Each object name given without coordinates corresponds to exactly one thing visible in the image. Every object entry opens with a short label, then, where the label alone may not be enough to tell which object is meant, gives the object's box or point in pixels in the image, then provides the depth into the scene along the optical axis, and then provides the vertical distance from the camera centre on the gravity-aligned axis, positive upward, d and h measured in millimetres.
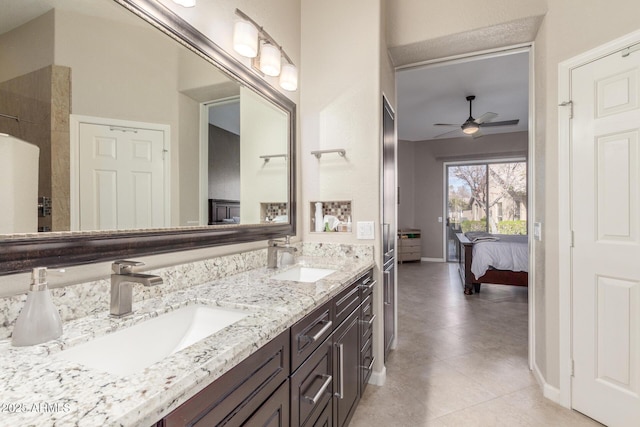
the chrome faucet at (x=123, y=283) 959 -214
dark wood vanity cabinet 727 -531
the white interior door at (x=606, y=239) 1693 -148
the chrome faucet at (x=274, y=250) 1924 -226
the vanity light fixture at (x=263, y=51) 1639 +933
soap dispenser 745 -250
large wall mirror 848 +283
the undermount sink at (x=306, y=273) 1919 -371
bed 4238 -680
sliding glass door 6801 +321
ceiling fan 4406 +1323
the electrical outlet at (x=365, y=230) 2240 -120
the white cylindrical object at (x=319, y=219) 2442 -44
